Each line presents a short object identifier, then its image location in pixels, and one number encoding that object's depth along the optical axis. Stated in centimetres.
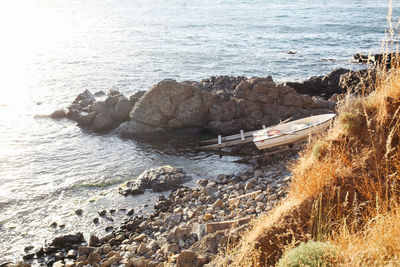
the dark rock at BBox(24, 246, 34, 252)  1179
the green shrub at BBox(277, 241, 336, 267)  532
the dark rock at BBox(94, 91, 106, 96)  2931
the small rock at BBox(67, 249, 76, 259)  1115
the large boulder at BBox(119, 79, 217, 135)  2164
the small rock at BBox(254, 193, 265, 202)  1241
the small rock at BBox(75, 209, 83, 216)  1382
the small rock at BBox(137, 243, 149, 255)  1049
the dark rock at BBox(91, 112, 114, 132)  2317
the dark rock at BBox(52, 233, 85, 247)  1176
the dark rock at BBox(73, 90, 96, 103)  2750
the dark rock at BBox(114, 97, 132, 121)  2372
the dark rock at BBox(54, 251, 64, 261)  1114
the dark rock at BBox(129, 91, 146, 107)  2414
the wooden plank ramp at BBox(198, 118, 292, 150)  1878
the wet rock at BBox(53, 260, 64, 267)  1056
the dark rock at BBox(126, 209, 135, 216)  1345
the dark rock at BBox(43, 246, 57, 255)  1148
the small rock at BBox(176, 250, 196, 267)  854
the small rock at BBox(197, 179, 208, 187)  1528
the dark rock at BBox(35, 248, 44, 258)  1134
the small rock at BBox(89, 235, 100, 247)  1158
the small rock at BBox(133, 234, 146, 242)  1150
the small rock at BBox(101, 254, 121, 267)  1016
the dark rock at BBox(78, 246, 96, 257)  1103
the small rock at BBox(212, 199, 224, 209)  1245
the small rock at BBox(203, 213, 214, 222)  1148
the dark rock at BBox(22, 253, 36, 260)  1134
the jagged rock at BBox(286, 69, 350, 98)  2652
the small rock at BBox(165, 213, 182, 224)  1209
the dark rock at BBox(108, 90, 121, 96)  2619
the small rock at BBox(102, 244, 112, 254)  1101
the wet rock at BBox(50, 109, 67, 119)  2595
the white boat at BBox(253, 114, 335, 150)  1695
